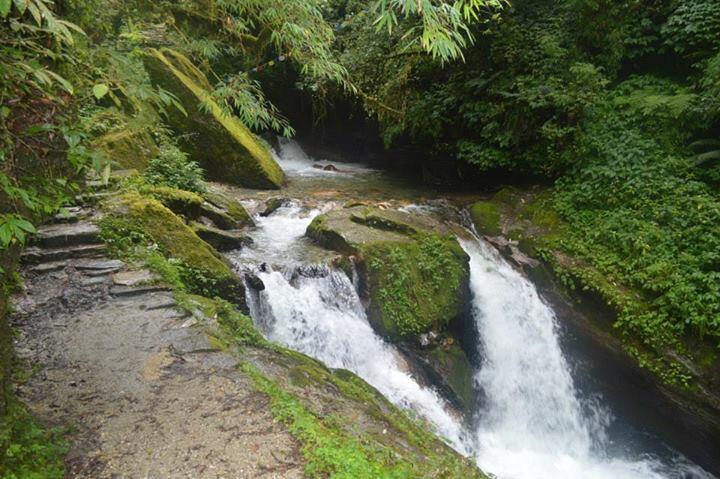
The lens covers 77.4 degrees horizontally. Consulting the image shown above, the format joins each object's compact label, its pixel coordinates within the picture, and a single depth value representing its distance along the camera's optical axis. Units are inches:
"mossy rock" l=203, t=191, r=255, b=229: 309.3
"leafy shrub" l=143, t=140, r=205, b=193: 304.4
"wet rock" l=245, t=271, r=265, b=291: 242.8
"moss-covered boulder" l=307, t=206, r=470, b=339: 271.1
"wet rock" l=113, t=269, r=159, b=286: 184.7
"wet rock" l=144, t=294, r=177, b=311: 173.6
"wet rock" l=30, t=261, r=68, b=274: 183.2
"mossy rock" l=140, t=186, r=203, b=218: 262.1
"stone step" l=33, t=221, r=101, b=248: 195.3
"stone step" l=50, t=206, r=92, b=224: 209.6
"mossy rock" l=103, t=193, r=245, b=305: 211.6
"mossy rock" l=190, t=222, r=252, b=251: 268.2
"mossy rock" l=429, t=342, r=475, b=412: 265.7
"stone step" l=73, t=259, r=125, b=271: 189.2
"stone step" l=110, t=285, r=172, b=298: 179.0
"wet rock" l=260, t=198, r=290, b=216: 355.3
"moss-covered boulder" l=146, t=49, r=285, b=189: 385.7
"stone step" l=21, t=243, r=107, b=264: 188.4
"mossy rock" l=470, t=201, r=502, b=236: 366.4
